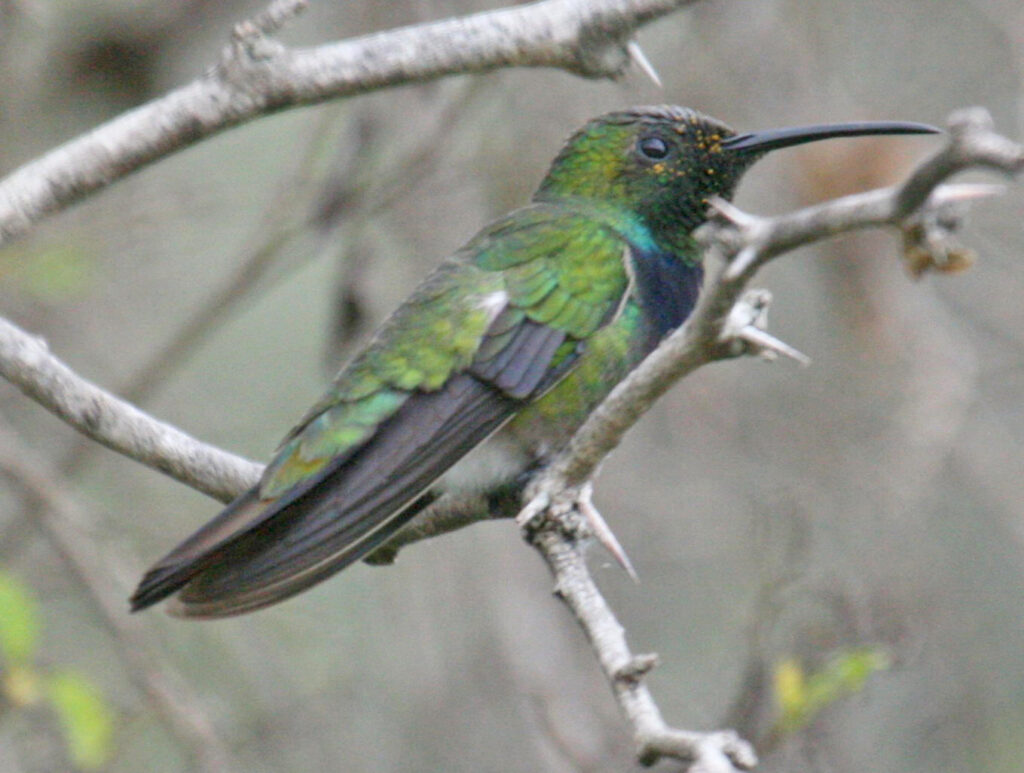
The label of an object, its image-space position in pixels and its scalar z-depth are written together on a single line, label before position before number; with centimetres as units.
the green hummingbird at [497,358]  658
